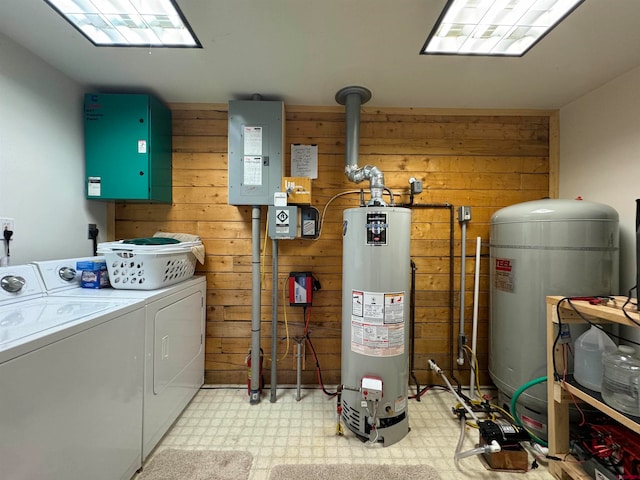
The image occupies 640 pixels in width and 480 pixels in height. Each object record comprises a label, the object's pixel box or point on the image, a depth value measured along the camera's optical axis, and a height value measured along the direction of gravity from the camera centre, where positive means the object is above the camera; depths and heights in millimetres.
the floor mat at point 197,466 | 1291 -1234
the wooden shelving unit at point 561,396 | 1244 -817
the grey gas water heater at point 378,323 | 1494 -512
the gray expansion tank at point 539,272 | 1485 -197
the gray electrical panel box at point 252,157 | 1870 +589
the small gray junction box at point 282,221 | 1796 +109
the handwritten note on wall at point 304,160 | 2098 +638
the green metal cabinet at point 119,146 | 1836 +643
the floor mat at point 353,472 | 1297 -1235
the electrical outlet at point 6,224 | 1379 +48
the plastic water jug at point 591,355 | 1310 -619
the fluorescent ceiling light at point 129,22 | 1240 +1128
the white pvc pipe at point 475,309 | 1899 -543
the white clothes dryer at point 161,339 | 1363 -647
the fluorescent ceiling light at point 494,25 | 1218 +1134
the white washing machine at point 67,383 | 759 -547
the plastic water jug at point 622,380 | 1135 -655
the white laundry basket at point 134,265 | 1495 -180
